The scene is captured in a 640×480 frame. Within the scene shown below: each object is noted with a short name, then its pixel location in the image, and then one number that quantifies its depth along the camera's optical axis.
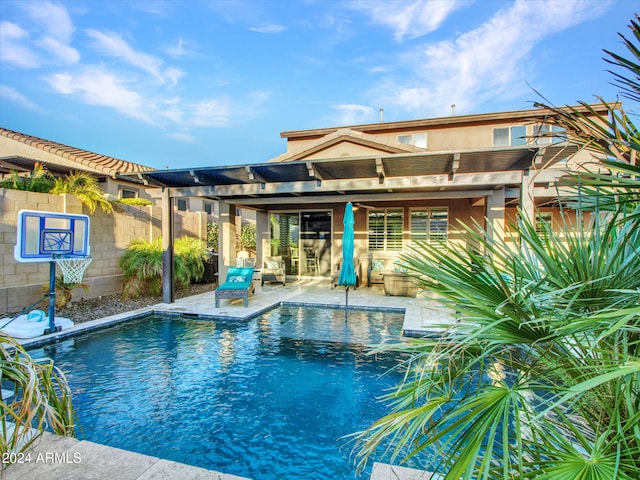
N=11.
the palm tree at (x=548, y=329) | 1.06
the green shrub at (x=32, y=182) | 7.61
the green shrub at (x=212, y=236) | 16.00
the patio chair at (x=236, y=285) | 8.27
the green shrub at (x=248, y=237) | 17.44
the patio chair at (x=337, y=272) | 11.71
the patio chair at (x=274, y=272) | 12.03
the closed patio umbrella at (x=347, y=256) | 8.03
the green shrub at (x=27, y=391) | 1.91
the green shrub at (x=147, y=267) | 9.25
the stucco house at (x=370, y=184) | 7.26
